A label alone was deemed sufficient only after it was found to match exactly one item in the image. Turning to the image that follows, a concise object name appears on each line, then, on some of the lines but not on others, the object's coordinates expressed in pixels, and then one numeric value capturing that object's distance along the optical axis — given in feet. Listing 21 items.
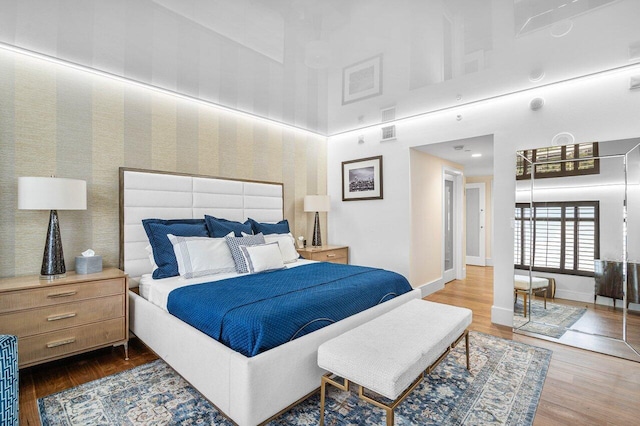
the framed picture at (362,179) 15.07
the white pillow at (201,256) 9.11
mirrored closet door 9.14
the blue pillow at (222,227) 10.86
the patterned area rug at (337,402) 5.97
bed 5.41
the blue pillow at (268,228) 12.28
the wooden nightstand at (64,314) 7.07
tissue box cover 8.58
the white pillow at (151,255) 9.88
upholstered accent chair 4.08
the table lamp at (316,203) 14.89
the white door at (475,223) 22.57
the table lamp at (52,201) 7.50
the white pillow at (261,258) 9.68
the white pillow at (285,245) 11.45
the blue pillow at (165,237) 9.36
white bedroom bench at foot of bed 5.01
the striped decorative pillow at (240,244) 9.69
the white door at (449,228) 17.56
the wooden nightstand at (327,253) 13.98
